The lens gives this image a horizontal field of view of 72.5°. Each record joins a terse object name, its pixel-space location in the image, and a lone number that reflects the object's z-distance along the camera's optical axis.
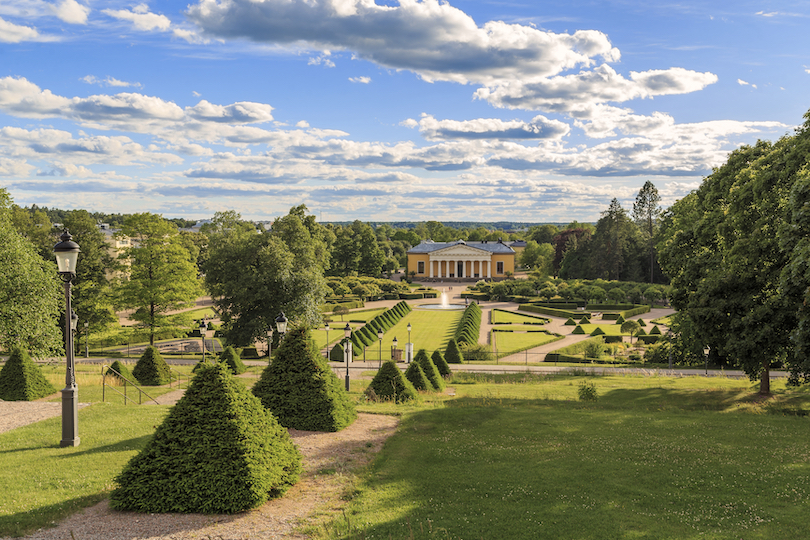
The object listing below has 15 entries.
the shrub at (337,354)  38.44
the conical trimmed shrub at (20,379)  19.22
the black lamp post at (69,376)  12.20
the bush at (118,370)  25.09
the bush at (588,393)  22.11
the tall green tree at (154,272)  39.28
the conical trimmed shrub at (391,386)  19.95
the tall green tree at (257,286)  39.47
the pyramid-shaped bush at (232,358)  31.36
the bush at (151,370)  27.03
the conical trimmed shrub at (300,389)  14.09
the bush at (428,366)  25.39
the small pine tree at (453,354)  38.19
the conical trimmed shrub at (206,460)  8.89
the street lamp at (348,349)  24.00
